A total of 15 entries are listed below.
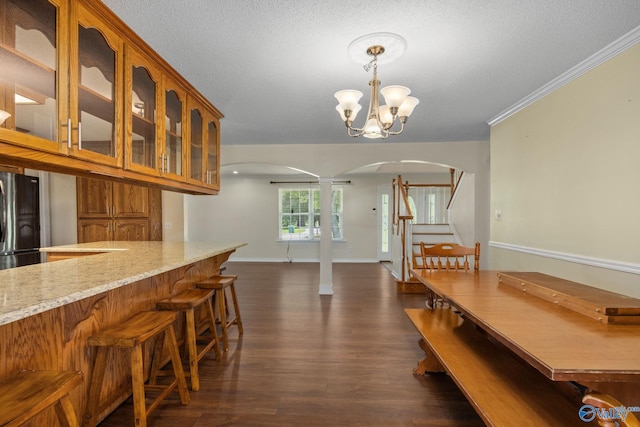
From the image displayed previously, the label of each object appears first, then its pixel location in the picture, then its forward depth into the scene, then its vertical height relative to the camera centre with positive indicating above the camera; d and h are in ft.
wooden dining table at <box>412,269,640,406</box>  3.24 -1.60
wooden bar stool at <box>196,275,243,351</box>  8.72 -2.07
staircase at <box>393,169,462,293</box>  15.39 -1.35
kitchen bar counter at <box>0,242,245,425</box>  4.07 -1.64
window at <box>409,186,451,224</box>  23.62 +0.68
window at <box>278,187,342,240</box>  25.13 +0.06
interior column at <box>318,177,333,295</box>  15.15 -1.09
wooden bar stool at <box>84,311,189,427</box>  5.04 -2.39
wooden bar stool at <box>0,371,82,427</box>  3.14 -2.01
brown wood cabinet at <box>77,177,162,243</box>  14.21 +0.18
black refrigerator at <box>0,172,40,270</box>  10.74 -0.22
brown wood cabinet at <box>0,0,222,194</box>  4.13 +2.02
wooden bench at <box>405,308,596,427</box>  3.93 -2.56
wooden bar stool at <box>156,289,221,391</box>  6.88 -2.25
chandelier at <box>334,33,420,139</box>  5.97 +2.46
